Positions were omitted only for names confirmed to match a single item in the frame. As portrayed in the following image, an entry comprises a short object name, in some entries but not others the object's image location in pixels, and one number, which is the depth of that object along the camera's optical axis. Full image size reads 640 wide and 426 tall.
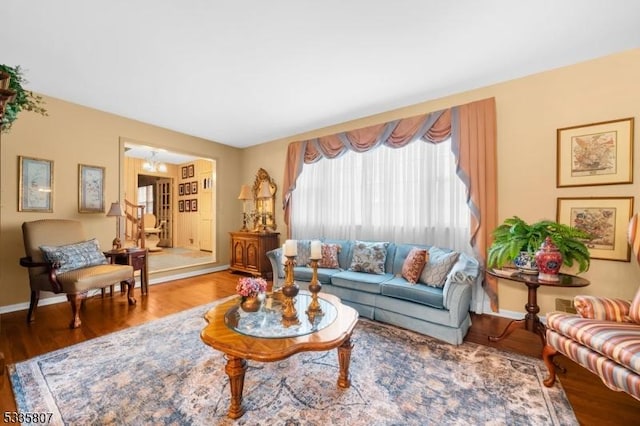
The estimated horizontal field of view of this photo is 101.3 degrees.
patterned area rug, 1.53
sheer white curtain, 3.30
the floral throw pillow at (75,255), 2.85
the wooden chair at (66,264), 2.75
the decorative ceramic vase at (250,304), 2.05
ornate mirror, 5.07
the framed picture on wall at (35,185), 3.22
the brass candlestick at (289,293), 1.97
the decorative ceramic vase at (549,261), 2.20
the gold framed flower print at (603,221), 2.38
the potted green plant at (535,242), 2.25
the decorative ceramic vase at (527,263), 2.37
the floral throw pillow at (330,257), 3.55
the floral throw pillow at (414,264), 2.80
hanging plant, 1.76
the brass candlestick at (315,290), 2.07
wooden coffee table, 1.52
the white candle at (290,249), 2.04
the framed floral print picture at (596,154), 2.39
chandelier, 6.73
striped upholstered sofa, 1.38
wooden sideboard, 4.68
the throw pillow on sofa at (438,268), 2.63
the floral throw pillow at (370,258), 3.25
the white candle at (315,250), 2.08
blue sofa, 2.34
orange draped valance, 2.96
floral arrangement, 2.04
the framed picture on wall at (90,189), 3.67
